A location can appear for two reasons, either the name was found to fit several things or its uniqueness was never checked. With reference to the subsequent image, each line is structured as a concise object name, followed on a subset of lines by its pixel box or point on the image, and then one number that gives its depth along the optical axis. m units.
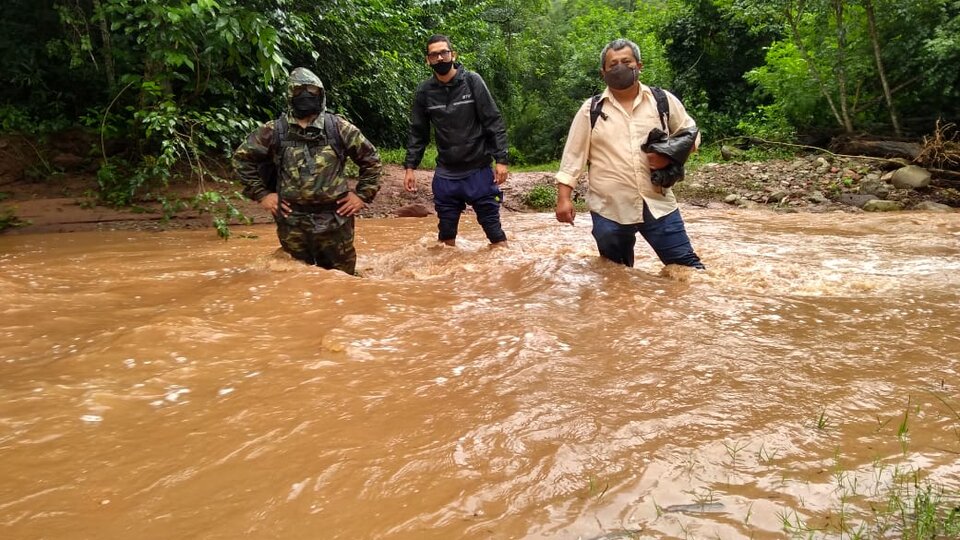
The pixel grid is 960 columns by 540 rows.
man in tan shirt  4.07
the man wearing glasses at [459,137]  5.38
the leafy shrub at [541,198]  11.41
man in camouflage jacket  4.67
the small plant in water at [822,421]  2.00
